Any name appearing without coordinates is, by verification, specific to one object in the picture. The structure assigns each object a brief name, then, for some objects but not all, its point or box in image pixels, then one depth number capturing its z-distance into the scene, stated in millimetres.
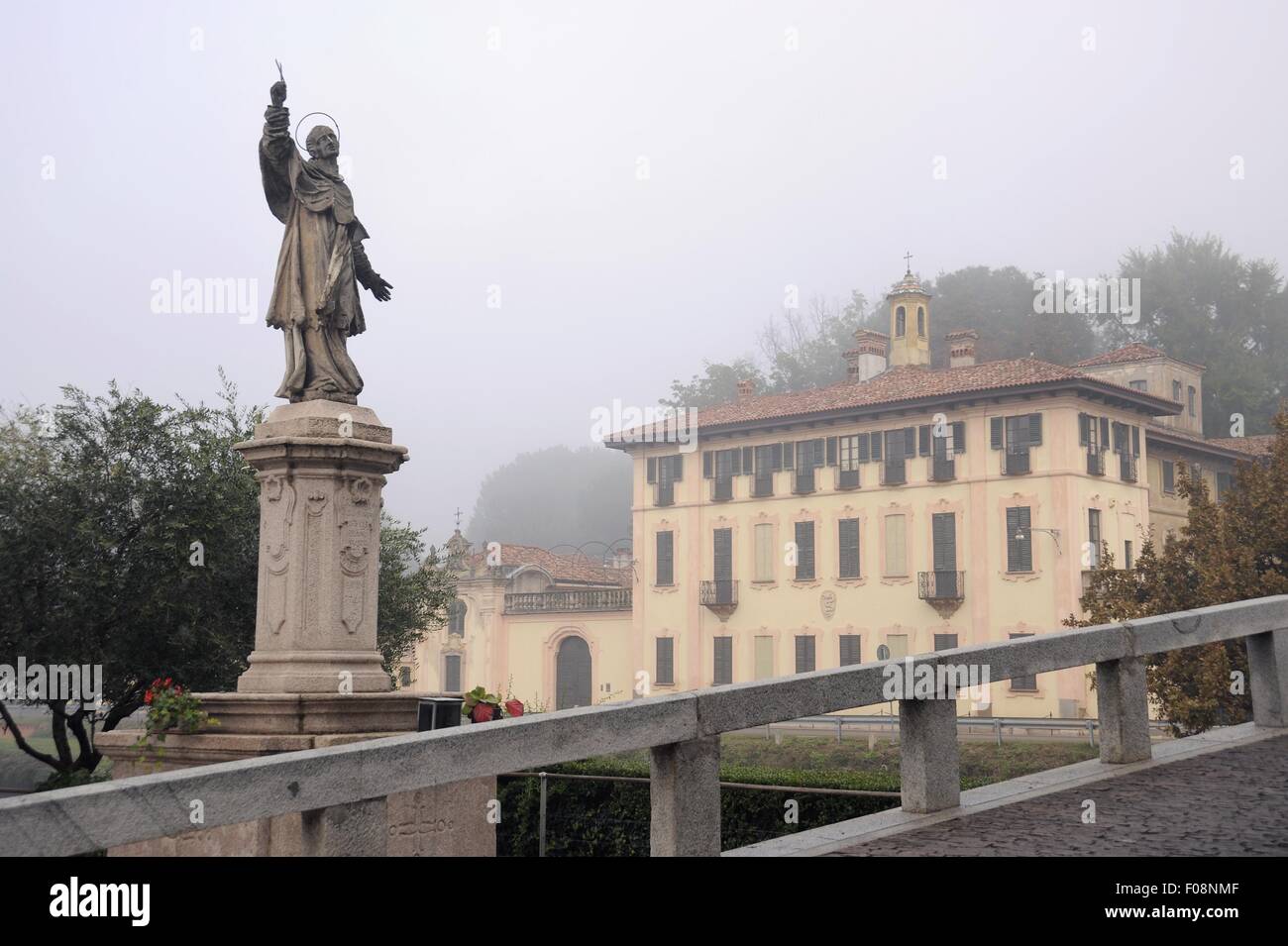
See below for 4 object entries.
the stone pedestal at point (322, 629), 10062
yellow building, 43312
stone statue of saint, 11320
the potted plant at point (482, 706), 10914
